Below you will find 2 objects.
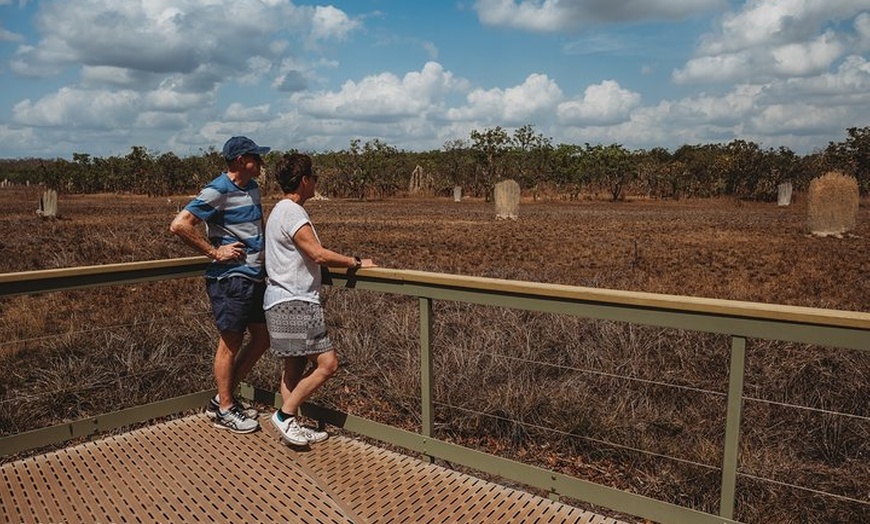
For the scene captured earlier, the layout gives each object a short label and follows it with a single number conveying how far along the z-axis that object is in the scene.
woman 3.44
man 3.63
